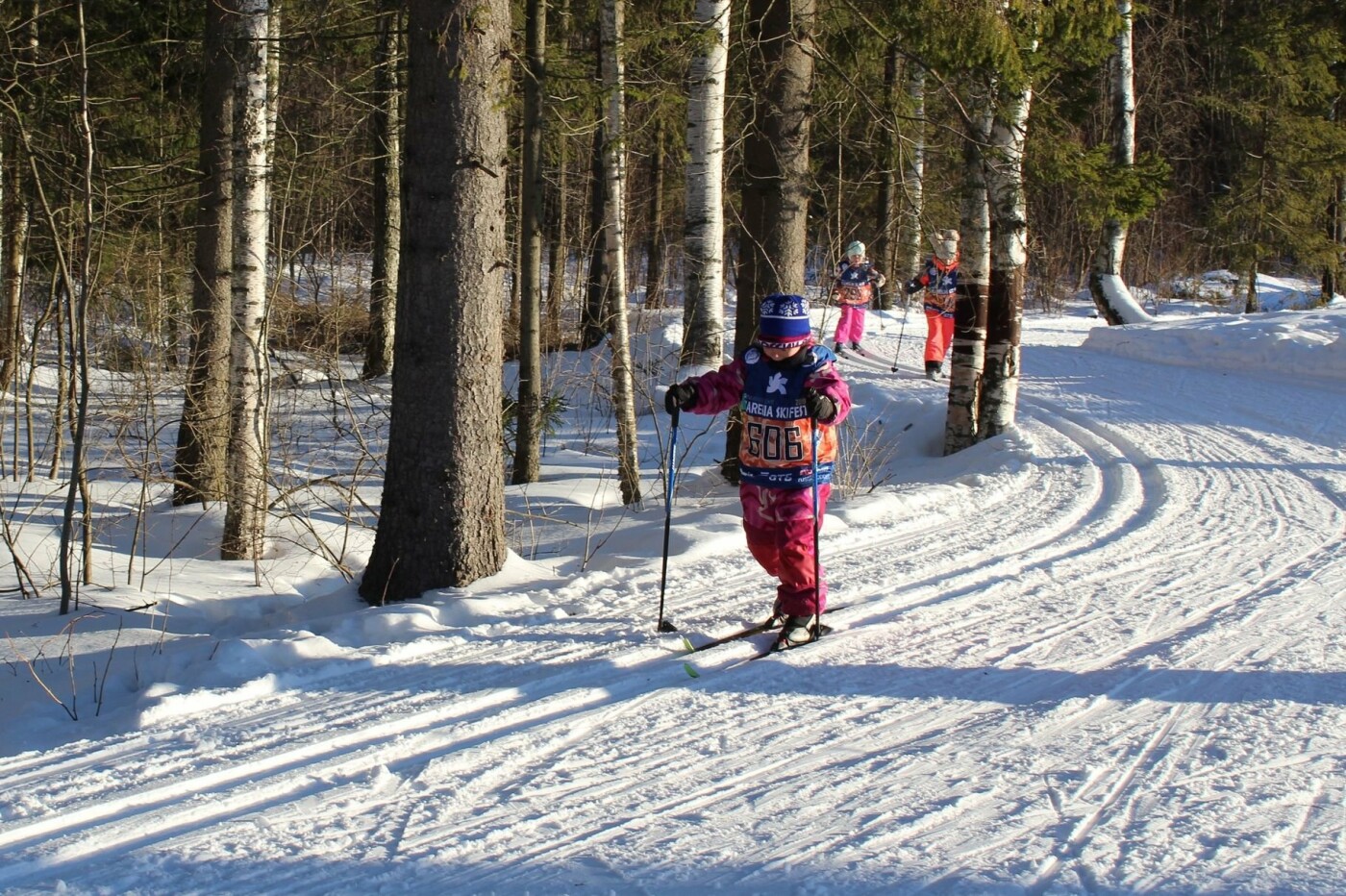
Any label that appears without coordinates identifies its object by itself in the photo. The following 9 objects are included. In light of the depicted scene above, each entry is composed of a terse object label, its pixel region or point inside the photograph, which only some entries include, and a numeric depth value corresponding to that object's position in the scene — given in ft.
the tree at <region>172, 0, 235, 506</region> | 32.30
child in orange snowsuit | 49.75
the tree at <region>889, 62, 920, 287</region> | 38.42
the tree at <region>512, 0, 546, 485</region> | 39.73
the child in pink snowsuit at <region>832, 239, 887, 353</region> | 53.88
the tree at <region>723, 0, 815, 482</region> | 29.48
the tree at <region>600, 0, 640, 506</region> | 33.76
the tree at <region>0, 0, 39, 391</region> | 35.88
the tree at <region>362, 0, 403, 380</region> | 54.19
